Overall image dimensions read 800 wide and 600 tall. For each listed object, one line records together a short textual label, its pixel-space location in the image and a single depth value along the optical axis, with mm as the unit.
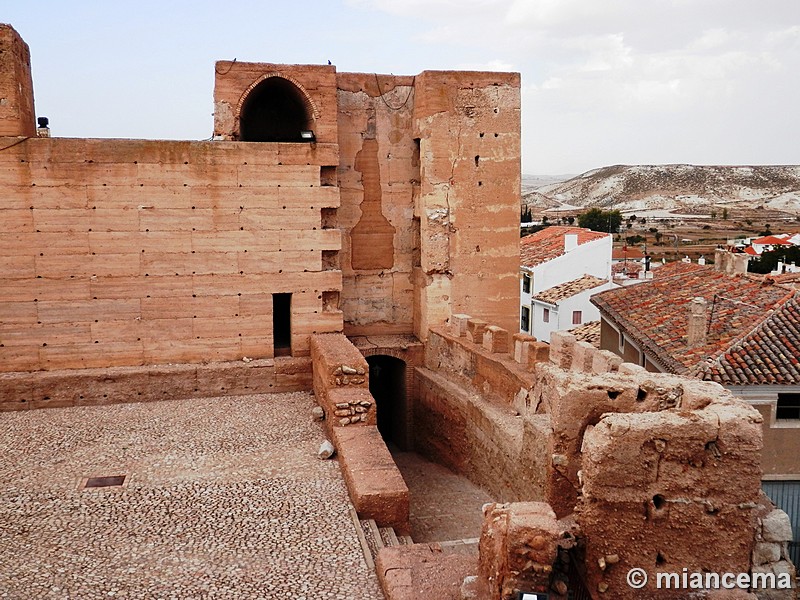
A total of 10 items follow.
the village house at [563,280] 28141
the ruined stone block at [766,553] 5562
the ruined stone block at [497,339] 12266
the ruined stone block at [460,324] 13680
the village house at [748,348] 13383
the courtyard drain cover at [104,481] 8797
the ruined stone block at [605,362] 8750
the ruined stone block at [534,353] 11016
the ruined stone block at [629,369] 7336
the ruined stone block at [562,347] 10180
